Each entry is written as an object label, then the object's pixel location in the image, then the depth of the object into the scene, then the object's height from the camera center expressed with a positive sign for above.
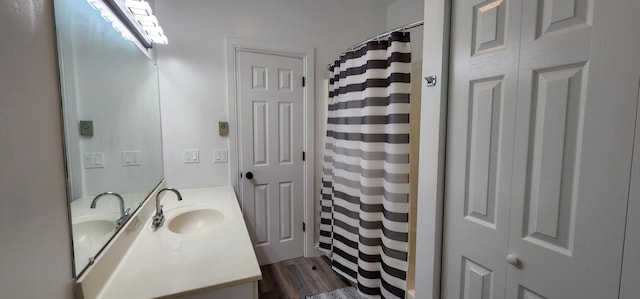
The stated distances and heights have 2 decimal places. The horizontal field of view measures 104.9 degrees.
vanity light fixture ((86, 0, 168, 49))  1.07 +0.57
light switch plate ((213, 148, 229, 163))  2.08 -0.23
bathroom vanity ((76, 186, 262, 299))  0.85 -0.55
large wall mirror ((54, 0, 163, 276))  0.79 +0.01
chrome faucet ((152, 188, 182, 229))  1.36 -0.50
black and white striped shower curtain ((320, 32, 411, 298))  1.53 -0.26
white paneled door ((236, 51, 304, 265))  2.13 -0.21
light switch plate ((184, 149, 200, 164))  2.00 -0.23
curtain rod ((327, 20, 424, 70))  1.40 +0.61
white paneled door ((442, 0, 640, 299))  0.69 -0.06
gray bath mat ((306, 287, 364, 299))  1.90 -1.29
